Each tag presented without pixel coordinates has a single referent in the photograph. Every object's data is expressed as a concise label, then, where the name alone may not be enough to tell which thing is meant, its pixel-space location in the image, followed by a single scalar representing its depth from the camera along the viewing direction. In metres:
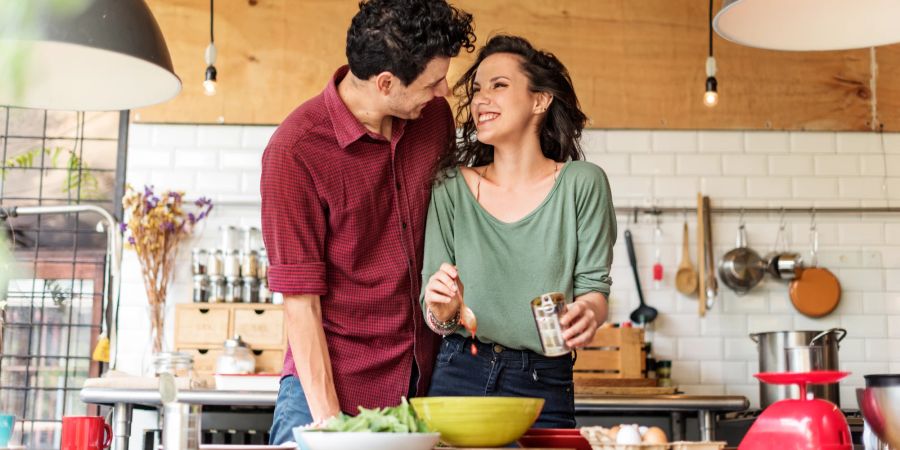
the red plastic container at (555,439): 1.82
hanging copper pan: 5.35
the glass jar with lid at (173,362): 4.58
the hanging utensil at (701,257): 5.29
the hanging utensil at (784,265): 5.32
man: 2.44
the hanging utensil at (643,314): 5.30
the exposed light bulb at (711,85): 4.85
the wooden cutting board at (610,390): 4.49
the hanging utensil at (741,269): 5.31
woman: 2.42
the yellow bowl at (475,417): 1.70
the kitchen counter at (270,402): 4.29
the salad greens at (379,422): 1.62
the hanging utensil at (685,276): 5.37
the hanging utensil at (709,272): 5.33
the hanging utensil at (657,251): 5.39
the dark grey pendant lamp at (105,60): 2.32
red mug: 1.99
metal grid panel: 5.43
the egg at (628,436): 1.88
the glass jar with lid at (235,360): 4.65
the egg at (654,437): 1.93
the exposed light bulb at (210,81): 4.68
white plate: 1.58
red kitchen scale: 1.86
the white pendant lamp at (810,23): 2.58
